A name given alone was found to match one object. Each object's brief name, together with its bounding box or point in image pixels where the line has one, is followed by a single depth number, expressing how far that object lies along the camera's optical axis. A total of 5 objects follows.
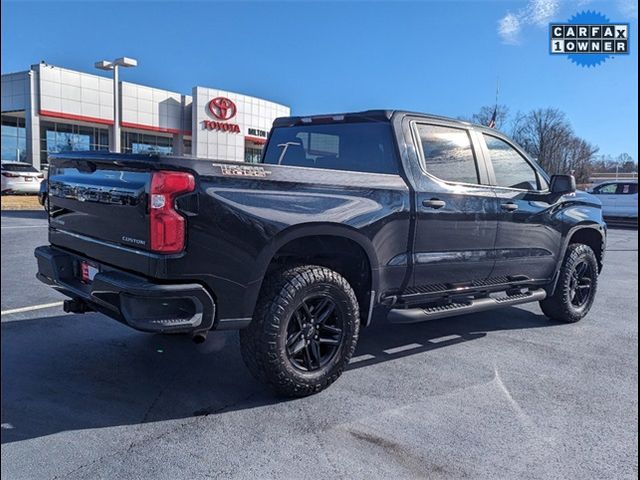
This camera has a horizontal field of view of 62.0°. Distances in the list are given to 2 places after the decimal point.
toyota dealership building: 30.47
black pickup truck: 3.00
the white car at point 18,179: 19.97
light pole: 25.98
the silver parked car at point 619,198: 21.80
